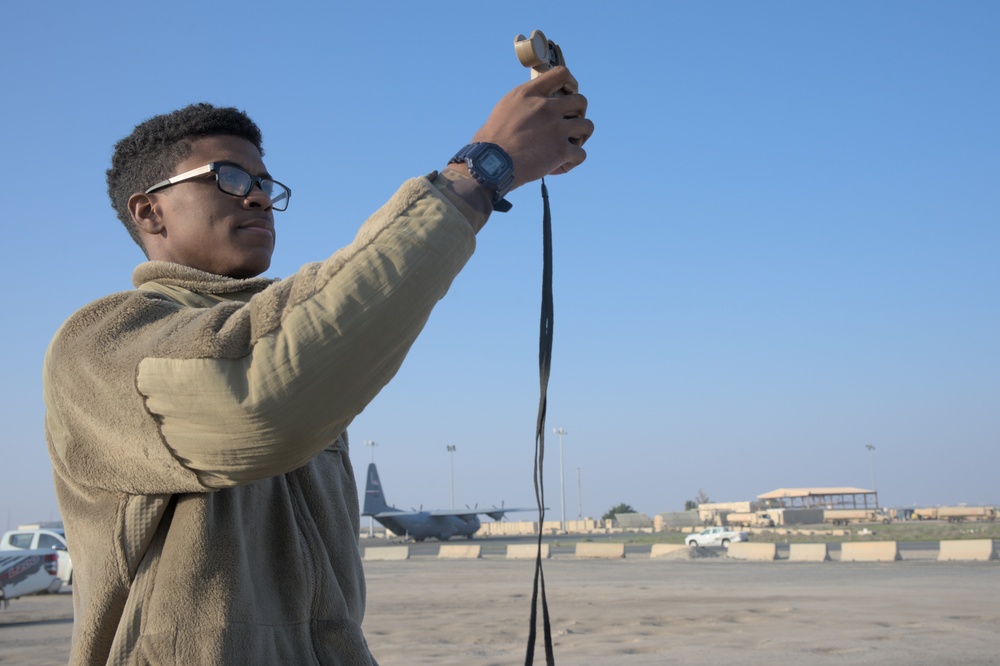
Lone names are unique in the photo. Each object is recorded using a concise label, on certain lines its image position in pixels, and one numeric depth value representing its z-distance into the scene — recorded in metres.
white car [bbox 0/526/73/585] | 21.33
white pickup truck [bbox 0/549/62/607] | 17.66
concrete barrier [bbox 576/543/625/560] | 31.36
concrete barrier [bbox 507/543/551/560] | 34.09
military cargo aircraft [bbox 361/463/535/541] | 59.99
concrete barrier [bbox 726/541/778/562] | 27.95
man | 1.11
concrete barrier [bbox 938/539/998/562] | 23.27
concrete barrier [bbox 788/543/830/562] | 26.03
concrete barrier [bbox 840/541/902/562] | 24.39
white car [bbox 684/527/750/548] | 45.41
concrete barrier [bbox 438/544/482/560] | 37.03
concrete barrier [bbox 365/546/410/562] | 37.78
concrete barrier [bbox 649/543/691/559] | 31.25
